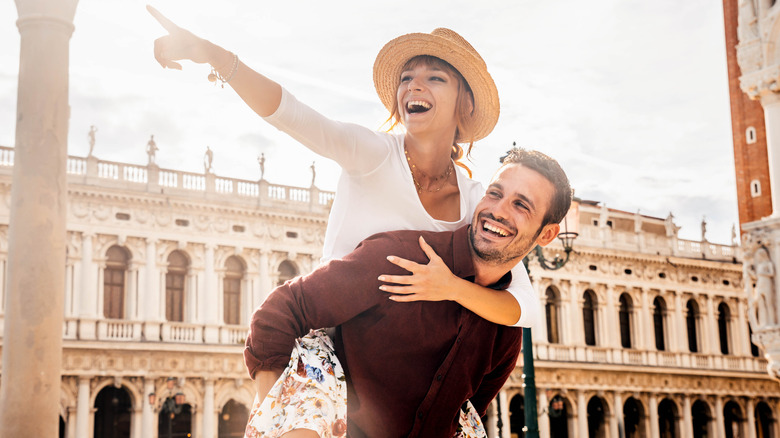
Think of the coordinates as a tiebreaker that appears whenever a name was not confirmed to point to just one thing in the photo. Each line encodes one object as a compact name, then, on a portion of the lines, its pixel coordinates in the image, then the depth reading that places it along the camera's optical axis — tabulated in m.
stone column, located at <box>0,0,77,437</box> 5.00
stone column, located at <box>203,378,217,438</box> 23.52
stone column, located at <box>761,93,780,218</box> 17.45
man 2.30
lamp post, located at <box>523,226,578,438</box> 10.03
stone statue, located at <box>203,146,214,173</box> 25.05
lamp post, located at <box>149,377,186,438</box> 21.75
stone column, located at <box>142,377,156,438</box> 22.56
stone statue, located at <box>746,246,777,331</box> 17.81
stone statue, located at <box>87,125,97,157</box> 23.66
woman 2.31
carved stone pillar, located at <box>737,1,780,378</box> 17.52
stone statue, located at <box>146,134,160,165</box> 24.33
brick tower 20.44
